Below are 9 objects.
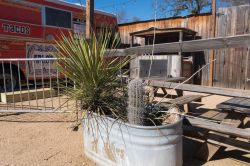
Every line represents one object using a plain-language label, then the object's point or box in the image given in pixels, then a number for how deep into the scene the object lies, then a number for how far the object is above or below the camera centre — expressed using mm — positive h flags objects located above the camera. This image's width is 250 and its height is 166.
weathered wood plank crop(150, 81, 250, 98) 2809 -301
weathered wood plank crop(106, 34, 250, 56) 2383 +213
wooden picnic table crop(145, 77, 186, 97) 5435 -376
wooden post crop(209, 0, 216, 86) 8008 +1066
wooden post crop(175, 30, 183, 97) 7839 +254
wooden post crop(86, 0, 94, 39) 4078 +808
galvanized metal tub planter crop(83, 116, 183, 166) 2266 -741
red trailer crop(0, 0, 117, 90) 6715 +1086
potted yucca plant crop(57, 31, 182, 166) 2285 -511
